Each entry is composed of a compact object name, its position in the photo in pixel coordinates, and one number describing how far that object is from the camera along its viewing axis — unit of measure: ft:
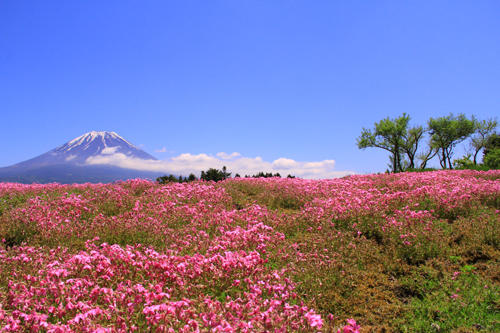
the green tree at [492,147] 107.14
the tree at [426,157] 190.17
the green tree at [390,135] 173.78
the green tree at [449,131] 171.73
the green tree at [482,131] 178.72
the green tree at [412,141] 179.66
